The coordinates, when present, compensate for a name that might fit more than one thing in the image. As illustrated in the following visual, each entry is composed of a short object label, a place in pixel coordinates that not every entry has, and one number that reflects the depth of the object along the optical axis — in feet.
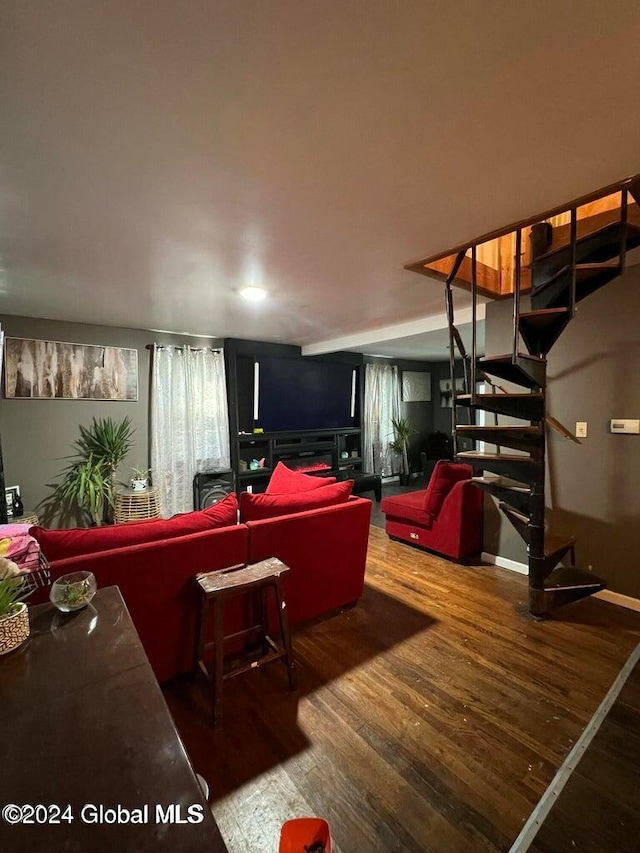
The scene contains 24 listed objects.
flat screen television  16.69
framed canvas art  11.76
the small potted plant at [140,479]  13.21
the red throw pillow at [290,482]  9.76
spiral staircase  6.72
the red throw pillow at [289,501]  7.02
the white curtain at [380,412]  20.71
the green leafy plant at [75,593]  3.96
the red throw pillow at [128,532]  5.26
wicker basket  12.60
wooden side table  10.47
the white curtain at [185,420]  14.33
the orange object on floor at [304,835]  2.55
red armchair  10.58
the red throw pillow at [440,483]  11.03
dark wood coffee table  1.76
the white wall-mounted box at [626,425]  8.07
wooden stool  5.39
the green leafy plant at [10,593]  3.23
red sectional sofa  5.41
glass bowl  3.94
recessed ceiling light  9.34
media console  16.39
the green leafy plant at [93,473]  12.08
